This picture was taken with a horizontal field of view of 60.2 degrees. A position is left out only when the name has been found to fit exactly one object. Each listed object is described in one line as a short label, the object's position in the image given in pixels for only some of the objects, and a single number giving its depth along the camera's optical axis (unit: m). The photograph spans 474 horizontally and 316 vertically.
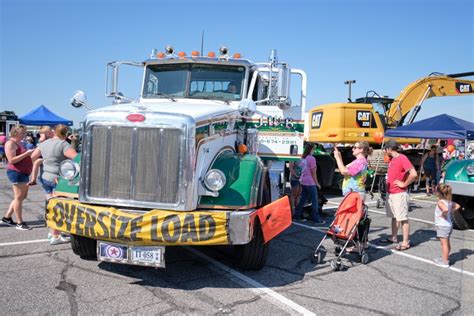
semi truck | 4.05
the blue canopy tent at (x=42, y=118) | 16.54
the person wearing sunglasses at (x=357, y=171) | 5.71
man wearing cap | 6.15
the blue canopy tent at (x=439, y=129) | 10.21
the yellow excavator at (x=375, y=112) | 13.01
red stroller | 5.22
